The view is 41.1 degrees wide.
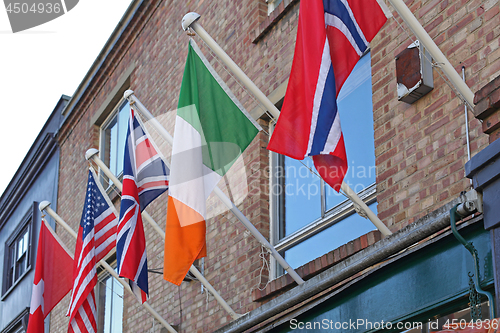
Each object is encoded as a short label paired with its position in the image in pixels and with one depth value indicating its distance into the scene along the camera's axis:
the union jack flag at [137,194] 6.85
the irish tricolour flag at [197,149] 5.81
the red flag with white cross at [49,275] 8.98
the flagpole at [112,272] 8.23
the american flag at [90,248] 7.86
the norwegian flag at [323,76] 4.75
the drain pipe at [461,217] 4.37
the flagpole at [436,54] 4.48
